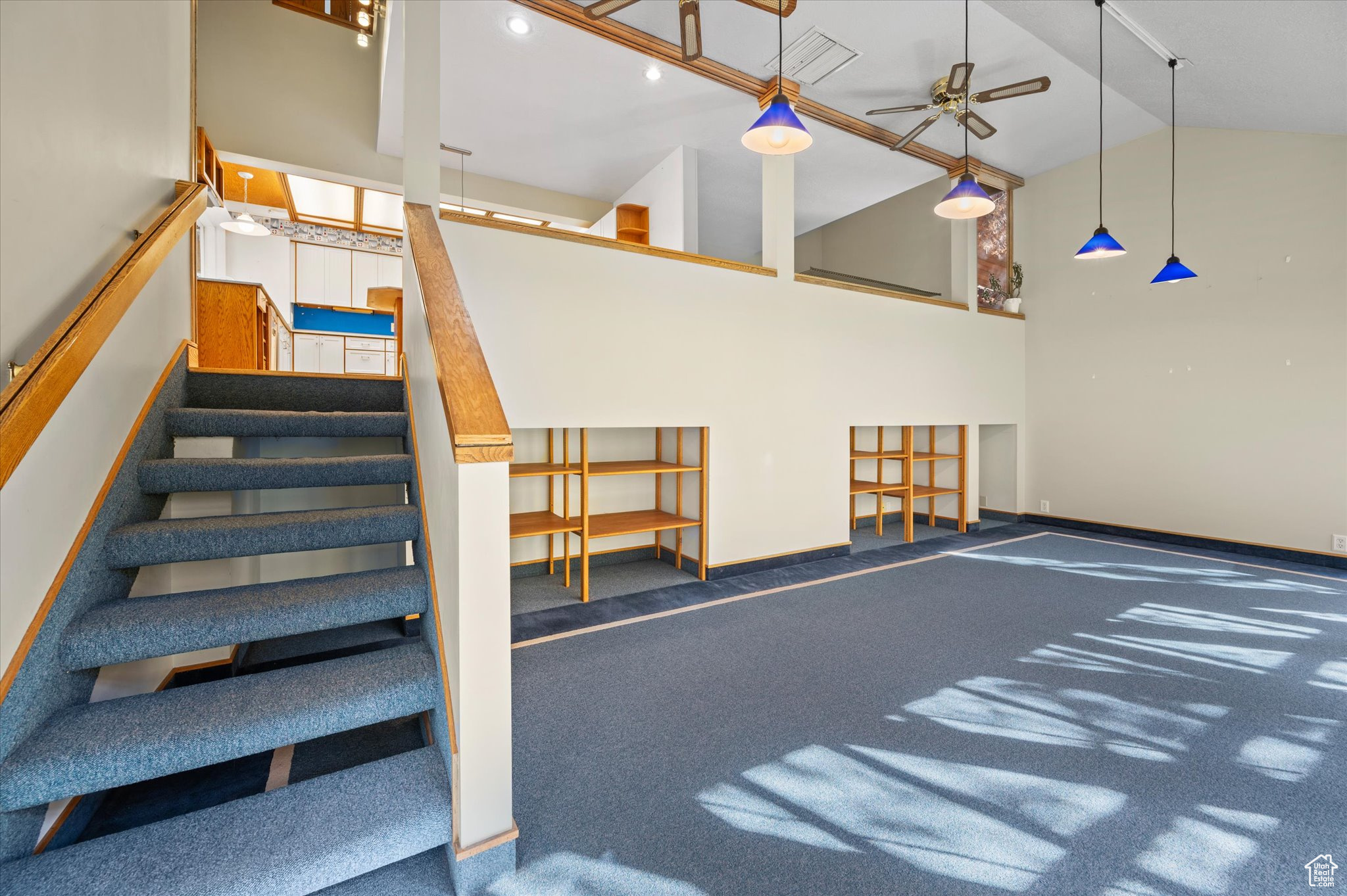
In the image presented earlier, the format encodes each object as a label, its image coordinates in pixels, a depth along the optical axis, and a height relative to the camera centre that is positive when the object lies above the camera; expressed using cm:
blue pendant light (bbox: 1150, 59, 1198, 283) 436 +137
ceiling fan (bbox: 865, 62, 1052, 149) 407 +264
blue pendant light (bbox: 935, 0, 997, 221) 340 +148
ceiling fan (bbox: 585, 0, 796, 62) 312 +239
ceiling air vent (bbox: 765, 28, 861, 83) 413 +295
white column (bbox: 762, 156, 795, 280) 478 +197
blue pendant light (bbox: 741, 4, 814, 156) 280 +158
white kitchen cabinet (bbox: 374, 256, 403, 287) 874 +265
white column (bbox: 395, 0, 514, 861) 143 -53
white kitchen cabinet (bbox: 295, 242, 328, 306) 814 +237
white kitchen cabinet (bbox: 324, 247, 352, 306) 832 +243
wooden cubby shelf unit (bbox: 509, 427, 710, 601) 389 -59
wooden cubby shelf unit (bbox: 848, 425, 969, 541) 577 -41
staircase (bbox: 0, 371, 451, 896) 133 -77
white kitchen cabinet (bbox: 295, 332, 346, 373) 795 +122
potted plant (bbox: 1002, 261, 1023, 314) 671 +189
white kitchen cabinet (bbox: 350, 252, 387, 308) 852 +248
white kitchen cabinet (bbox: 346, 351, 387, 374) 823 +114
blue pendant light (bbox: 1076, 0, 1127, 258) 383 +136
